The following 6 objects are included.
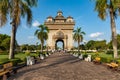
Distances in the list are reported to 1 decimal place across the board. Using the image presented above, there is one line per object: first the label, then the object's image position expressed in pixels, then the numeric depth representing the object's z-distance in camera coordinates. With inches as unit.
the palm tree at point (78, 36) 1075.5
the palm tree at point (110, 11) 343.9
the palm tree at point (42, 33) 933.1
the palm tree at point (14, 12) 324.6
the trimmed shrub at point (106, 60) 303.8
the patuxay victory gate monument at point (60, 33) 1645.2
